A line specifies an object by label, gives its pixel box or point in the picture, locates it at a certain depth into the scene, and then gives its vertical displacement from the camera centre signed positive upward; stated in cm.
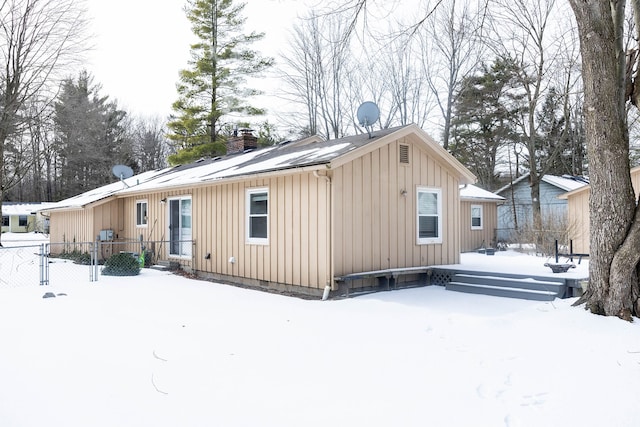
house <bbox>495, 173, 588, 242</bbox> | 2172 +123
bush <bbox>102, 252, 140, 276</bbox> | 1160 -96
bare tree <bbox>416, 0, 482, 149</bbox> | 2259 +849
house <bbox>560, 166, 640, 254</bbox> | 1556 +17
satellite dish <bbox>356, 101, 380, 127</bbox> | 961 +233
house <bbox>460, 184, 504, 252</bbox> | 1948 +23
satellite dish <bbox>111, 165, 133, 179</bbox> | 1842 +230
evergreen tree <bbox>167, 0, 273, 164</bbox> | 2620 +875
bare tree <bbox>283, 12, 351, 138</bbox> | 2534 +815
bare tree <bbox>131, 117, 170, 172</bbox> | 3894 +682
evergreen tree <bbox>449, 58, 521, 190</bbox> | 2544 +604
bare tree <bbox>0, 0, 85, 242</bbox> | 1920 +764
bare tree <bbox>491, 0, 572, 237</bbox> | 1792 +728
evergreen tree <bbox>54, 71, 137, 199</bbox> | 3359 +601
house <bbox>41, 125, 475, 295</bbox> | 824 +30
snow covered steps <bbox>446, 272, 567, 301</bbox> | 776 -112
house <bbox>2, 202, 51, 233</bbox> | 3722 +87
